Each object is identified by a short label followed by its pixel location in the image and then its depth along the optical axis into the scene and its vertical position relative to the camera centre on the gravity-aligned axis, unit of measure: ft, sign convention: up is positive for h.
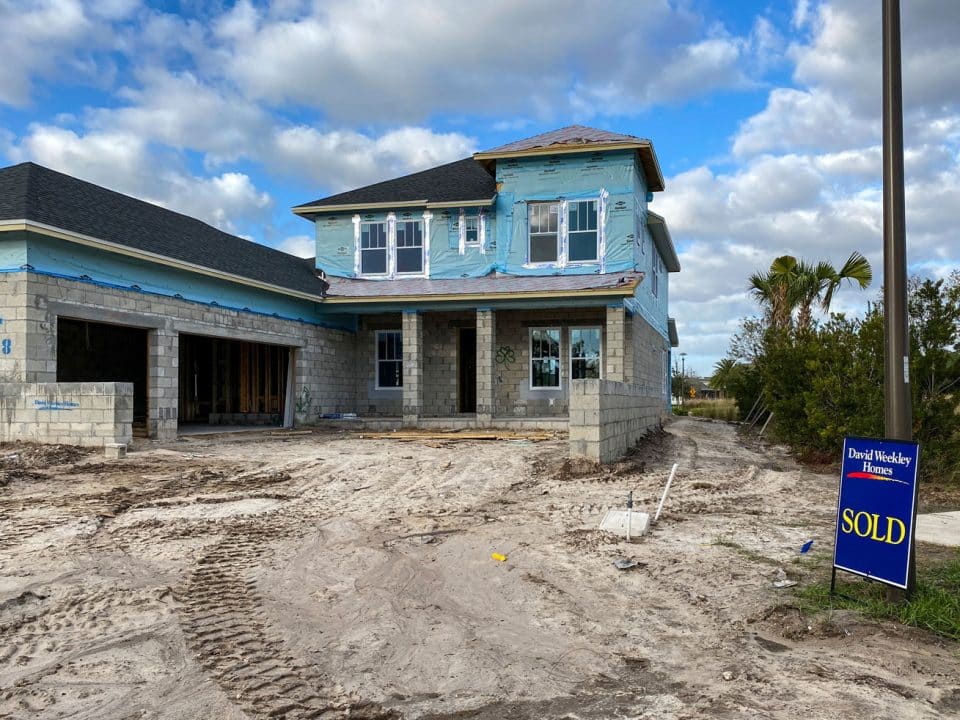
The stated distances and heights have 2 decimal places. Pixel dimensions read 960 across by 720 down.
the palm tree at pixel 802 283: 83.82 +11.30
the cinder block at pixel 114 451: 42.55 -4.53
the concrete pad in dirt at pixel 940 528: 26.67 -5.74
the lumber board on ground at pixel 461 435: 55.93 -4.62
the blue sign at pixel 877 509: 18.02 -3.26
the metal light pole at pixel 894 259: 18.81 +3.15
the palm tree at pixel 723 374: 118.21 +0.82
